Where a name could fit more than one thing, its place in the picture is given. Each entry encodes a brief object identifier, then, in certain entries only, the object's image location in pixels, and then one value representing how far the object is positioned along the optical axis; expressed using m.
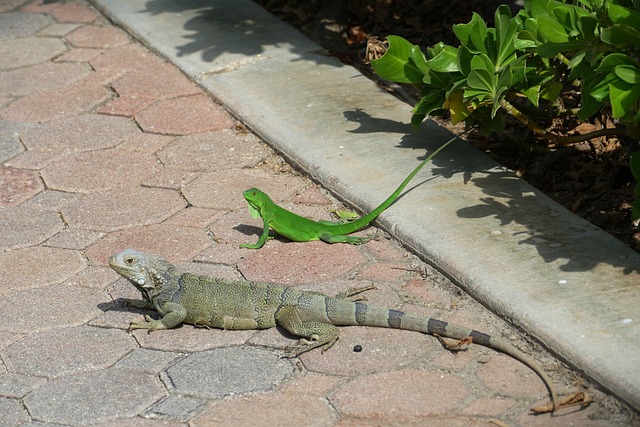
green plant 6.38
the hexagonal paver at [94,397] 5.84
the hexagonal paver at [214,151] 9.10
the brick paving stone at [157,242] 7.63
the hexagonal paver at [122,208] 8.13
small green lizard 7.61
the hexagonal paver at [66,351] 6.32
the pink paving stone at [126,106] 10.22
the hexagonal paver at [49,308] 6.80
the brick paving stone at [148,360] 6.29
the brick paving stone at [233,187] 8.42
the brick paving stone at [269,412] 5.71
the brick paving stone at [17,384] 6.08
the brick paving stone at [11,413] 5.81
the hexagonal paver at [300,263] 7.26
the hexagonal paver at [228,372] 6.04
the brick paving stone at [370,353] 6.21
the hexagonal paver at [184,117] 9.82
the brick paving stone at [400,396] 5.74
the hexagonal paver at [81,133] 9.57
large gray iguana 6.45
